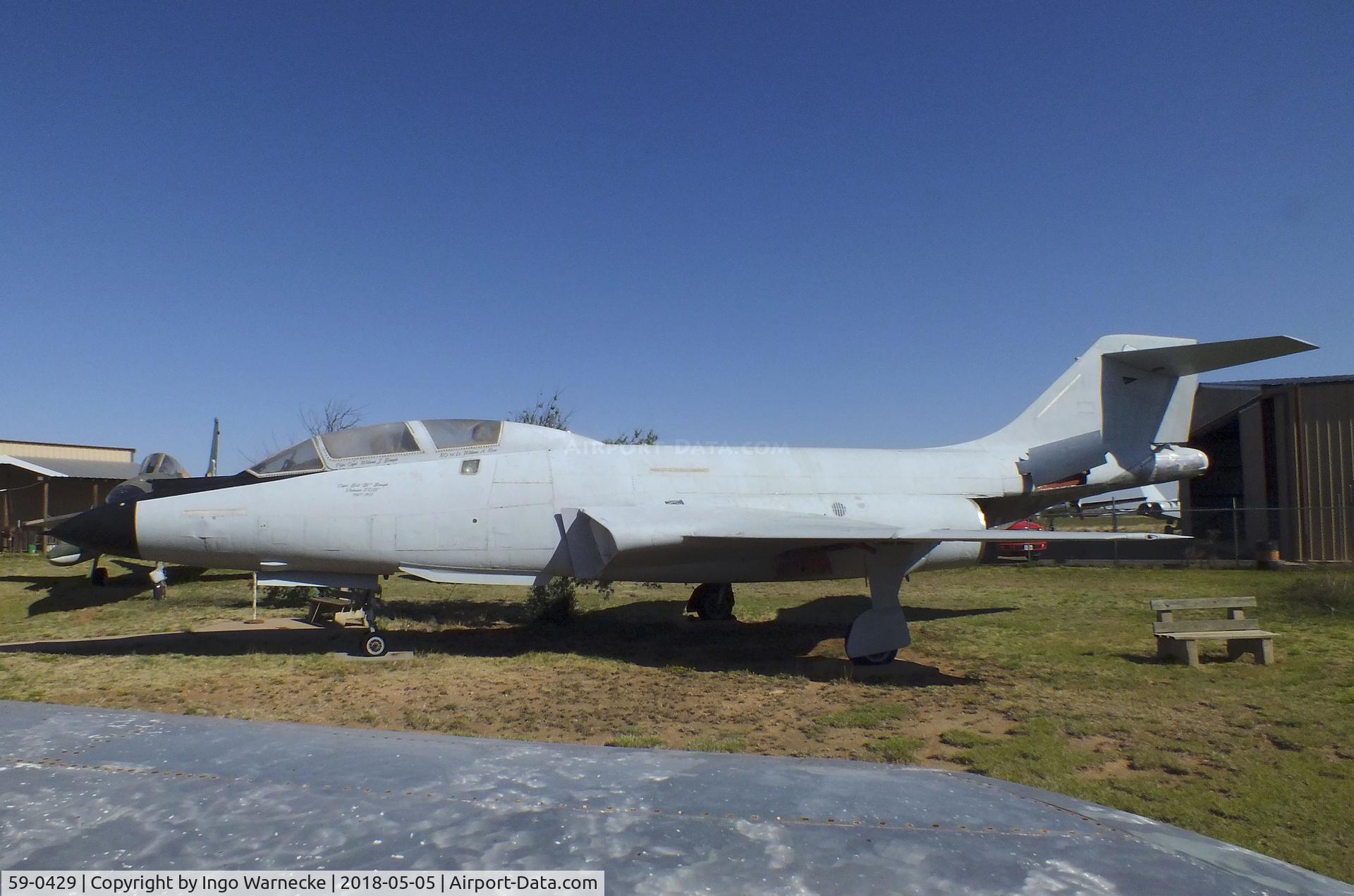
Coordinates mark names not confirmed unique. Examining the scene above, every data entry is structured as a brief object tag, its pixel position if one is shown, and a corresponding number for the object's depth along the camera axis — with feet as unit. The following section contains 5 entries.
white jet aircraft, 26.68
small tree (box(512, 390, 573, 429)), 42.75
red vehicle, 73.31
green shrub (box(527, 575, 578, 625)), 38.14
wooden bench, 26.96
